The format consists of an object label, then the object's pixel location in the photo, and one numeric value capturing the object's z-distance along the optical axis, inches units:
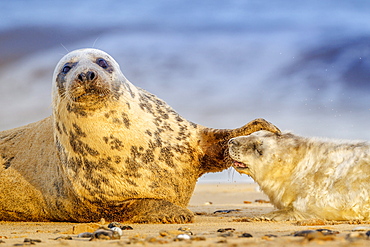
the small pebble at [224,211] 629.0
